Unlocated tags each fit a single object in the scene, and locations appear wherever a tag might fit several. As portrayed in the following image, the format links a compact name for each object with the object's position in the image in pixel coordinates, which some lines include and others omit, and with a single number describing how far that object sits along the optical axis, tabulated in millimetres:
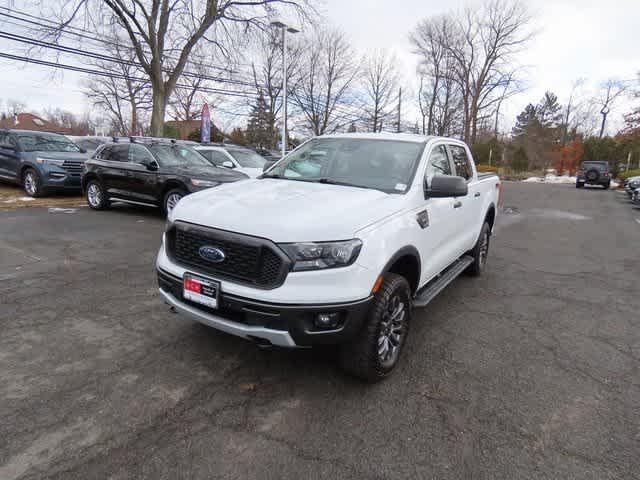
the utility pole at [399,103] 41606
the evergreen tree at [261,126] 39906
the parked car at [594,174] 26000
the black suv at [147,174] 8492
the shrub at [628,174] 27938
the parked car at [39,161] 10867
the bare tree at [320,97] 35125
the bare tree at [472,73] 37875
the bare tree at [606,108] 52244
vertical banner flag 16934
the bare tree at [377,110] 39062
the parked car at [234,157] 12328
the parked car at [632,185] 17375
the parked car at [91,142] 19375
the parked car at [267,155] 17064
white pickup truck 2459
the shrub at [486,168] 38312
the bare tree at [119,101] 28641
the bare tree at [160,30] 16484
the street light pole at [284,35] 16978
